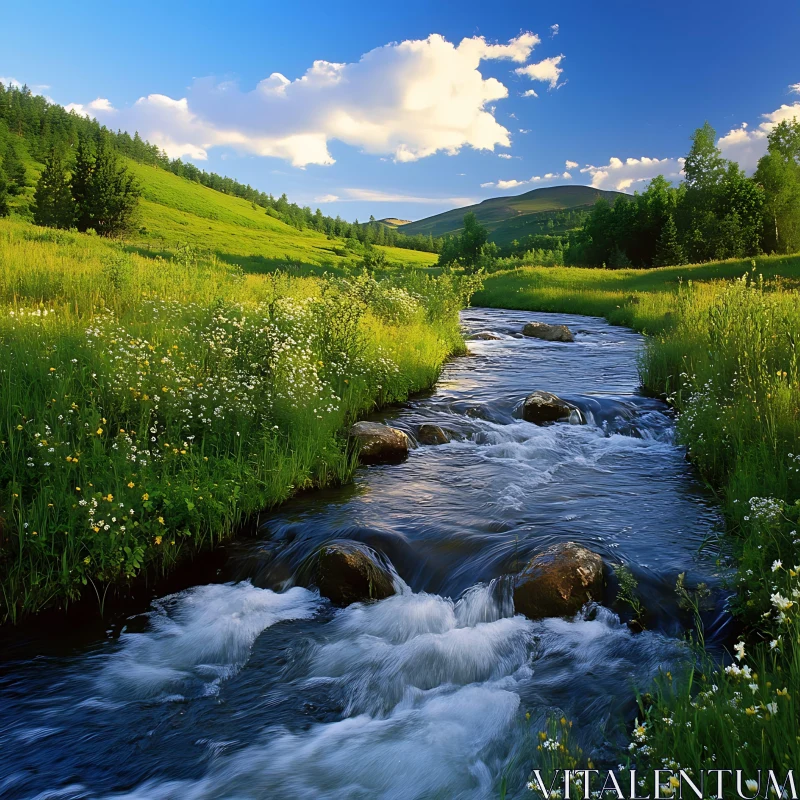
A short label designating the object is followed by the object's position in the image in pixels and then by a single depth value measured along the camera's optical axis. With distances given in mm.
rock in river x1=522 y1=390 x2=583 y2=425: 11508
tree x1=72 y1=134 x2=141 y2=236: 68125
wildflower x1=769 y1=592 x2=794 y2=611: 2705
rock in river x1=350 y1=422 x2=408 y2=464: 9227
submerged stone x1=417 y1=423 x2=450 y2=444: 10312
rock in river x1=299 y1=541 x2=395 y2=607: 5707
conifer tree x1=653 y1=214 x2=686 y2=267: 60369
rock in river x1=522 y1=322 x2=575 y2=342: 23266
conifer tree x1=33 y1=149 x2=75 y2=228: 65881
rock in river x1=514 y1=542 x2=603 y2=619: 5254
